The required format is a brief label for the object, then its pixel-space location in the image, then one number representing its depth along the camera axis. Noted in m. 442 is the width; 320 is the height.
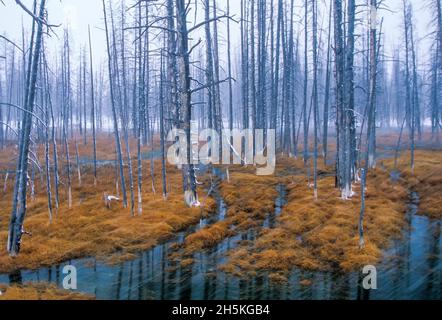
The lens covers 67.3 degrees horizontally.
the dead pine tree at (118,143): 12.71
